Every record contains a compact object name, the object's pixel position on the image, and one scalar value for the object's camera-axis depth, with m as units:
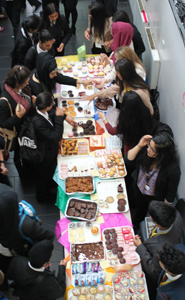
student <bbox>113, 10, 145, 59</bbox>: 4.48
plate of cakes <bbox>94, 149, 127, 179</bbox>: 3.60
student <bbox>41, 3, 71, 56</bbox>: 4.64
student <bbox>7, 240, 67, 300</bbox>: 2.41
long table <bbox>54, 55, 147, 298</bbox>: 2.88
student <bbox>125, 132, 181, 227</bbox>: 2.97
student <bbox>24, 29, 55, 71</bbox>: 4.03
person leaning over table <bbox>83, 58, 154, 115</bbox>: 3.47
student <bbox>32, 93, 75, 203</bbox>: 3.37
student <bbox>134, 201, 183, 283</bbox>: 2.60
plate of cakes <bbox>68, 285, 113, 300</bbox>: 2.76
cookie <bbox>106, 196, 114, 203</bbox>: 3.38
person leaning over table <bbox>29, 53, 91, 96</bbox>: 3.82
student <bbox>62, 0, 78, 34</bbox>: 6.05
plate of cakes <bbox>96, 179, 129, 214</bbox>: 3.33
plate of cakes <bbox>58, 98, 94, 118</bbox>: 4.23
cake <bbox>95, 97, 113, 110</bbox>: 4.30
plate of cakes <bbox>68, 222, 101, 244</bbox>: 3.12
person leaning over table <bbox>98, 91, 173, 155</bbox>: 3.36
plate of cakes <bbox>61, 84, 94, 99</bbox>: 4.47
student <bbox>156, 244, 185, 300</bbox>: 2.25
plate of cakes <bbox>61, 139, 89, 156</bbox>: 3.80
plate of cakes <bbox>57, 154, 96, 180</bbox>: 3.62
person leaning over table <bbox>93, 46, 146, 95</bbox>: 3.80
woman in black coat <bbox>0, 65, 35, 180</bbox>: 3.49
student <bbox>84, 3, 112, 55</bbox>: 4.64
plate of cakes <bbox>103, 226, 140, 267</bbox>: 2.98
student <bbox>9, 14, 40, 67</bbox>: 4.26
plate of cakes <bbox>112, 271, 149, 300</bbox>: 2.77
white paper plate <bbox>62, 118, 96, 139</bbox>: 3.97
